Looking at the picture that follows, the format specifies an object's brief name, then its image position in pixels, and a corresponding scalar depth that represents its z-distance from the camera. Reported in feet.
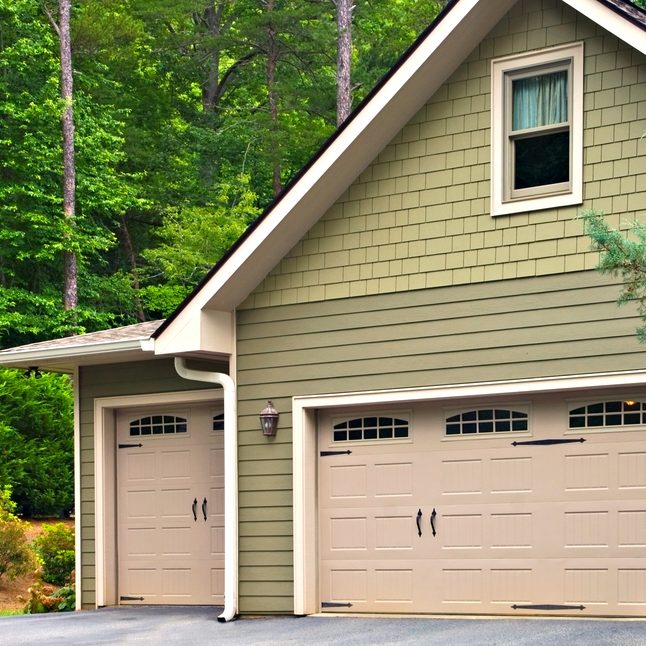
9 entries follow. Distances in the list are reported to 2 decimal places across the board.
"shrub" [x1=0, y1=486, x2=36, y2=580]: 61.00
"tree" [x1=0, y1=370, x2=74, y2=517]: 72.49
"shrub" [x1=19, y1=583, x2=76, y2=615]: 52.90
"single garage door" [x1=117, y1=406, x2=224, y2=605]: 49.06
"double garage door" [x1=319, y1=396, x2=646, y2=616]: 38.50
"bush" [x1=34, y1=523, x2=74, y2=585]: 60.49
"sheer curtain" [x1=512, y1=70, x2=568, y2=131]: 40.06
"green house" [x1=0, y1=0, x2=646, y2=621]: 38.73
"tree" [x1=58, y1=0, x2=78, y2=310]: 100.99
